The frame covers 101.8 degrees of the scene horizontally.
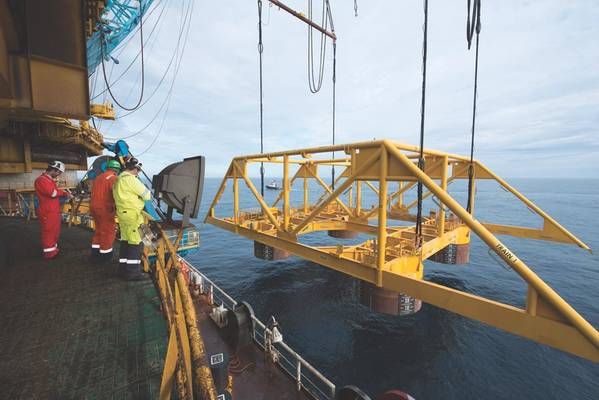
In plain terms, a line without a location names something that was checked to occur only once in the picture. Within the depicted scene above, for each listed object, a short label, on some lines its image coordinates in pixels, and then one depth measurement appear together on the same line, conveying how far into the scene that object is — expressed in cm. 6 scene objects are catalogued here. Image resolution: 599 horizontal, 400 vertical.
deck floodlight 361
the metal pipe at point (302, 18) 1201
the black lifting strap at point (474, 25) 588
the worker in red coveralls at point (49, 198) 580
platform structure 399
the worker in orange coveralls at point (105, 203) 534
